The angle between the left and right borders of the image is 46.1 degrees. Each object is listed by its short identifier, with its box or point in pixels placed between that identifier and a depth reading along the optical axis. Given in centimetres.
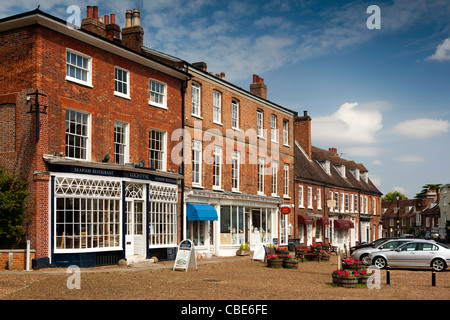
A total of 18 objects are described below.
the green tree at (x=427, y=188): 10956
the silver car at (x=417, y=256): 2467
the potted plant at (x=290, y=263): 2384
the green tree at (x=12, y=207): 1880
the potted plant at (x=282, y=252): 2522
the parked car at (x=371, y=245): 3157
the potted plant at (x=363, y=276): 1667
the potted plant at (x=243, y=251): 3181
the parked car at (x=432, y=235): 6246
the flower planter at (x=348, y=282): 1644
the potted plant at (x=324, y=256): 2988
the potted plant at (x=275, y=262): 2419
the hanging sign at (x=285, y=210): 3644
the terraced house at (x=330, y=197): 4291
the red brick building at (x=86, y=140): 1956
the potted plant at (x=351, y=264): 1941
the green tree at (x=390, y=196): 11956
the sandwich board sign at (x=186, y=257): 2064
